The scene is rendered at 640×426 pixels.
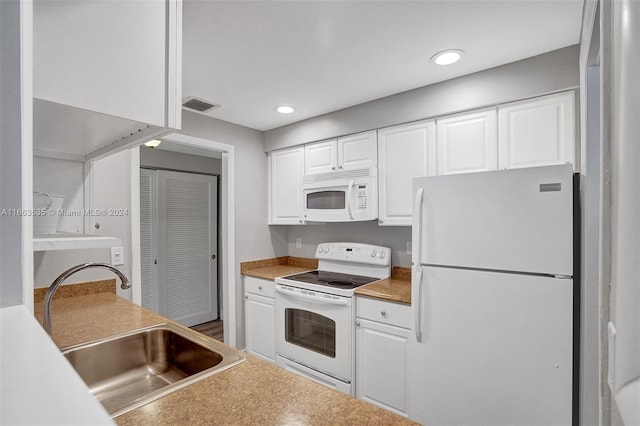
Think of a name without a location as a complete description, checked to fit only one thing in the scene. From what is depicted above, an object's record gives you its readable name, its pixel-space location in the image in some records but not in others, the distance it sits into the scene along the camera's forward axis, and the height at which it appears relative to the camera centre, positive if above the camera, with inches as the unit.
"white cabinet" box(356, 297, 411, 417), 83.7 -38.4
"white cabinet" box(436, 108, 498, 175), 82.8 +18.5
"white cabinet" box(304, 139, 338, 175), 117.2 +20.4
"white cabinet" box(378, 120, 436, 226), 94.5 +14.6
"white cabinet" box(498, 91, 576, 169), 72.5 +18.9
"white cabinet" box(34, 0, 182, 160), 30.4 +15.3
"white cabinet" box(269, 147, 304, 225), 128.2 +10.6
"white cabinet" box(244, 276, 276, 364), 115.4 -39.6
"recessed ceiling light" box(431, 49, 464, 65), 74.0 +36.6
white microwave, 104.2 +5.3
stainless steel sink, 47.0 -23.2
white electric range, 94.0 -32.4
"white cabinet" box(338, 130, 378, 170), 106.7 +20.7
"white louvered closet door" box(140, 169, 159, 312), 152.1 -12.3
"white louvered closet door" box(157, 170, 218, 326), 158.9 -18.2
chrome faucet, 44.6 -10.5
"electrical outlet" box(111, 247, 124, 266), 81.2 -11.1
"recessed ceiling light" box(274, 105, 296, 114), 109.9 +35.9
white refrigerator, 58.7 -17.8
